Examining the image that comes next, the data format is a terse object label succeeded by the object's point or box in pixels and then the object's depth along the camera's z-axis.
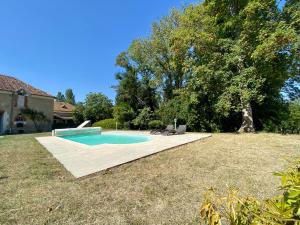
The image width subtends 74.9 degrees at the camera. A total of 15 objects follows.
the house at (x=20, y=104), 24.88
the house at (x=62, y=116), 34.69
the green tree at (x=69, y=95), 89.16
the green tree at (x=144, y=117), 25.00
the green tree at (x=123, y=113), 25.86
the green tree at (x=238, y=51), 15.09
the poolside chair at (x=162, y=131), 18.37
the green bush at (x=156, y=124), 23.52
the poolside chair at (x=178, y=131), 17.36
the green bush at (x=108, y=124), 28.67
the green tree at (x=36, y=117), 26.98
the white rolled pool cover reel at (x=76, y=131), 16.75
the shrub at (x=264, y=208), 1.06
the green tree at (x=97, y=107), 35.03
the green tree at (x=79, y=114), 35.88
